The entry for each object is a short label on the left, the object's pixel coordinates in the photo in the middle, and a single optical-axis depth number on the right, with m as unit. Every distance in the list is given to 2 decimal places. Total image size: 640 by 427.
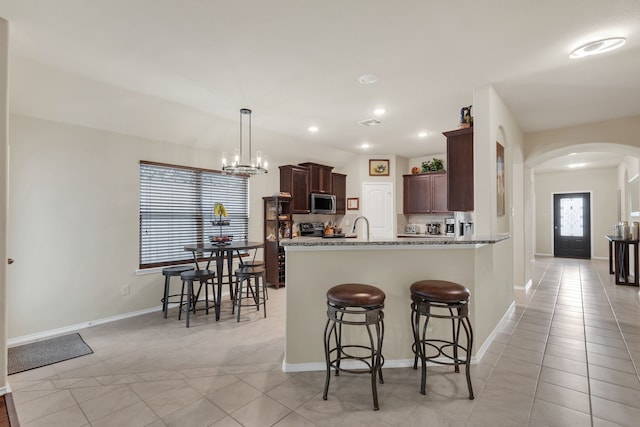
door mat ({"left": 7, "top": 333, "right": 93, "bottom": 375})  2.73
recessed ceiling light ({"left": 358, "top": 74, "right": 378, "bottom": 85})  3.13
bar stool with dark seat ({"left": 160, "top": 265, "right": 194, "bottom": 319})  4.04
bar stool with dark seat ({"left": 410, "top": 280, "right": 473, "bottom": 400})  2.22
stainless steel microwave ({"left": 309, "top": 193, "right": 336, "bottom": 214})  6.23
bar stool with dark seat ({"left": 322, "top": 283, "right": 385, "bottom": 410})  2.13
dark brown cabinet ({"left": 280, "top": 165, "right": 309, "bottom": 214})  5.93
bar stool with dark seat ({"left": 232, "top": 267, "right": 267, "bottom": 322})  4.04
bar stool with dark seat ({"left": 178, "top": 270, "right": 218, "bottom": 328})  3.75
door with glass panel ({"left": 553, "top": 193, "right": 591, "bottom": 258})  9.06
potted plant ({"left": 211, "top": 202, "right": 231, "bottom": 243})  4.30
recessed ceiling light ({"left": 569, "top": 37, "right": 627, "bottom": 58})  2.51
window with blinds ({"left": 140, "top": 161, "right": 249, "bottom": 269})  4.32
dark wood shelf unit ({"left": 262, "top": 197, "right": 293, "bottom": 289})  5.54
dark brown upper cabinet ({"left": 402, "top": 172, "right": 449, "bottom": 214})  6.58
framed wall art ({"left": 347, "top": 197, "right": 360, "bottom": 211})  6.99
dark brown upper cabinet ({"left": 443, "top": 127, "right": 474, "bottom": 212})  3.63
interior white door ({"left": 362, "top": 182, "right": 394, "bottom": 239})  6.93
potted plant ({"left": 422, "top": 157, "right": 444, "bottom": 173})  6.63
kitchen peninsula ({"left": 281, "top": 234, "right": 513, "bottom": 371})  2.57
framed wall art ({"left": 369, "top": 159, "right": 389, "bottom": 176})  6.95
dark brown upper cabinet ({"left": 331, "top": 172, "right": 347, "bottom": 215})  6.90
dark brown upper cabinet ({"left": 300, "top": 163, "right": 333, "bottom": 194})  6.26
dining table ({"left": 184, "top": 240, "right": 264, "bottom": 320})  3.93
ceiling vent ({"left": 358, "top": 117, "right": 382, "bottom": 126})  4.53
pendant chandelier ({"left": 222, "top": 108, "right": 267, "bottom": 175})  3.88
